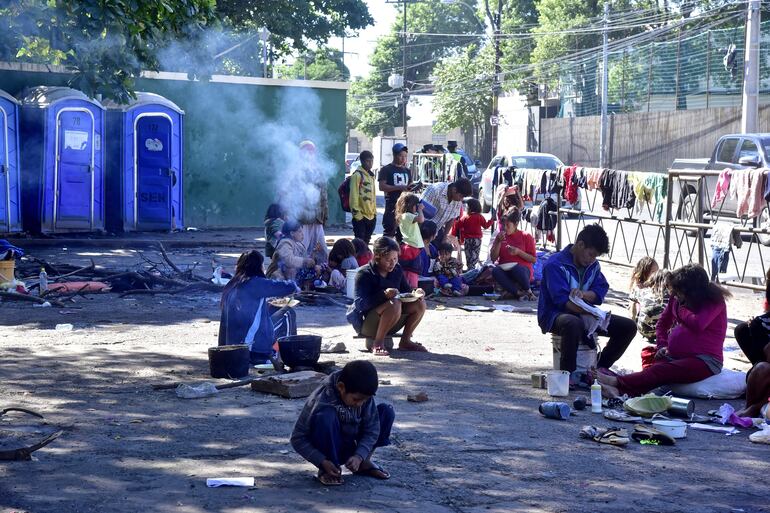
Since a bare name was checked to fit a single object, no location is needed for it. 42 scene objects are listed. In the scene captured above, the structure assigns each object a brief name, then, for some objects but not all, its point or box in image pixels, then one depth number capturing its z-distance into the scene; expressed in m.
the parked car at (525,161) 27.62
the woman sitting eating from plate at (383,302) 8.59
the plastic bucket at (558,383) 7.39
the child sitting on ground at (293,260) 11.35
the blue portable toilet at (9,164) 17.91
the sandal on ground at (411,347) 9.04
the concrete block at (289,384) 7.03
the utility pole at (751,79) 23.48
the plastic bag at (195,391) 7.04
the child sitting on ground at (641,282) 9.23
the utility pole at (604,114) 38.47
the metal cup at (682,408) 6.84
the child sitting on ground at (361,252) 12.45
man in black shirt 14.29
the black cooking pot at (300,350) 7.65
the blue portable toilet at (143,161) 19.48
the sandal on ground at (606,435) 6.14
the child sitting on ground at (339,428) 5.05
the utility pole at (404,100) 55.56
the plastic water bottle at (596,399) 6.98
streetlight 27.25
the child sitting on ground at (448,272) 12.73
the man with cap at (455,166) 19.48
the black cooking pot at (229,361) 7.65
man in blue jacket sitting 7.63
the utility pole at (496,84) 43.31
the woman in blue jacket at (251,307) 7.96
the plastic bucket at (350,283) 11.69
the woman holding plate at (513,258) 12.41
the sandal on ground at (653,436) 6.19
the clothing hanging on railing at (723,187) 12.41
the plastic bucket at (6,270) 11.81
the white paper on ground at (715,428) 6.58
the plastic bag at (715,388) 7.42
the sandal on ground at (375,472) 5.25
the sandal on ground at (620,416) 6.79
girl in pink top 7.19
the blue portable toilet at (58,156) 18.42
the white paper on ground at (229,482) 5.06
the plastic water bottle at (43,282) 11.74
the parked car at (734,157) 17.98
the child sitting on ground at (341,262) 12.23
